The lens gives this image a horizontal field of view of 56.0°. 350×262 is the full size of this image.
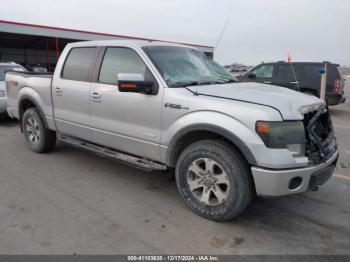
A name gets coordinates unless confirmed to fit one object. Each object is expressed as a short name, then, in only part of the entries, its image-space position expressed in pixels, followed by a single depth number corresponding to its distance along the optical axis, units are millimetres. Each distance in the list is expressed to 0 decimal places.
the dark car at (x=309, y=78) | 10891
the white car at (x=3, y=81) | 8367
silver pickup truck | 3043
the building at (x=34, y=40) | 19250
